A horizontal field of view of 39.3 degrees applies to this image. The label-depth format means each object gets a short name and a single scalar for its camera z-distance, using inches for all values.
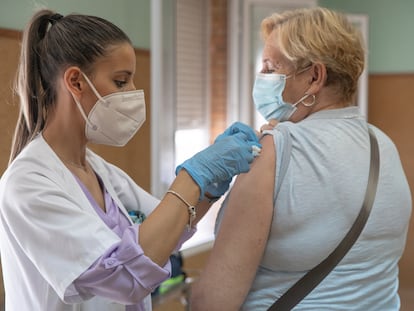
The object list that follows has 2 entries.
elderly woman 49.8
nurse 43.8
